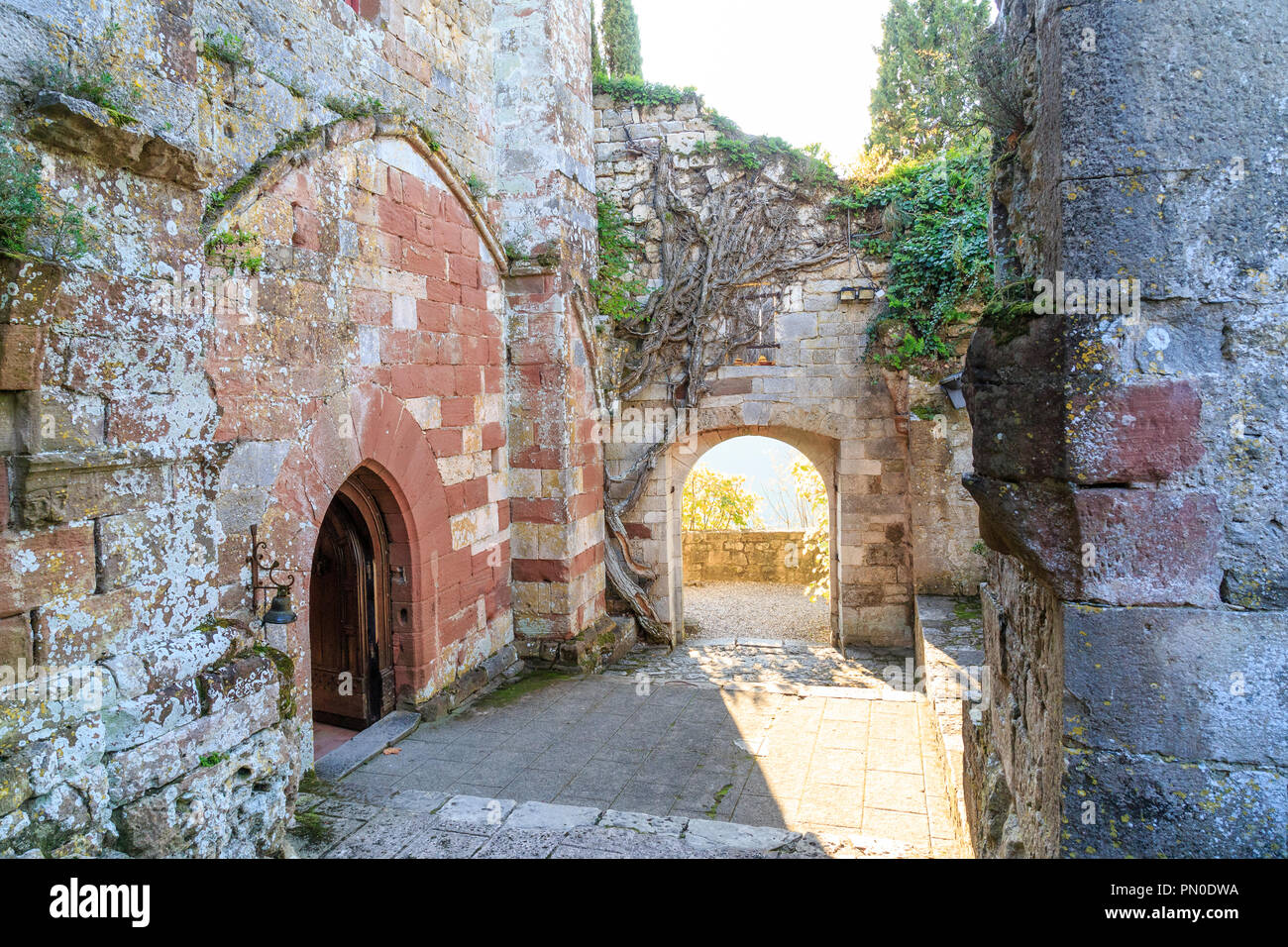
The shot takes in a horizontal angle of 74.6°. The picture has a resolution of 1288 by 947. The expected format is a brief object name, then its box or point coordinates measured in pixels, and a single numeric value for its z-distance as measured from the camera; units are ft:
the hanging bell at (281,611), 13.01
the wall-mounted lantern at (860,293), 29.58
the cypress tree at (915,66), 61.62
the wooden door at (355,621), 19.20
